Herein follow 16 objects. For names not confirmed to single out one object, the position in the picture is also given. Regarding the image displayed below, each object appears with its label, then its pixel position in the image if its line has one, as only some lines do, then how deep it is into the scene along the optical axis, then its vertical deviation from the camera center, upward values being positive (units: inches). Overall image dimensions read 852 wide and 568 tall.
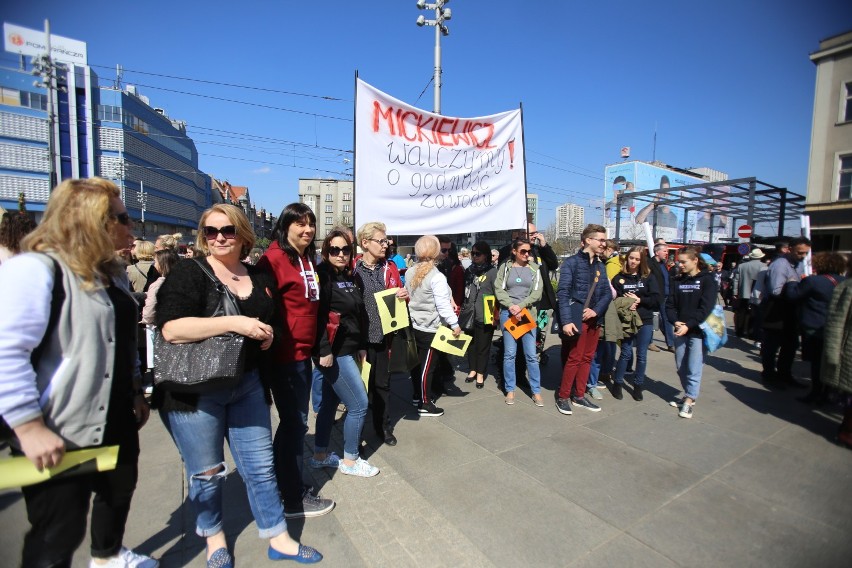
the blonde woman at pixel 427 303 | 156.6 -18.5
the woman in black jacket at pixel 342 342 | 107.4 -23.9
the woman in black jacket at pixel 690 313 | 171.9 -21.6
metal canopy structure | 580.7 +106.2
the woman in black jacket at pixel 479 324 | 206.2 -34.2
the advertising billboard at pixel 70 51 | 1355.2 +699.0
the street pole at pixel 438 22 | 377.7 +219.5
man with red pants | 173.5 -20.1
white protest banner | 159.8 +37.5
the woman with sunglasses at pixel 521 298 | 183.3 -18.1
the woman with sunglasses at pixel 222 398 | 72.2 -27.7
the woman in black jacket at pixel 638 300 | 195.9 -19.0
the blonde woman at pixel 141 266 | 201.0 -8.9
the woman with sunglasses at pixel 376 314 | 133.5 -19.5
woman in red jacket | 94.0 -20.7
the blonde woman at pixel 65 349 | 54.1 -14.7
